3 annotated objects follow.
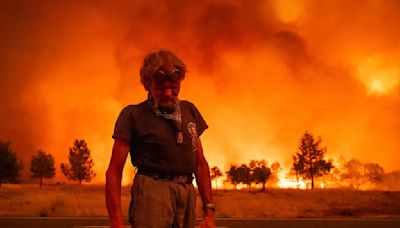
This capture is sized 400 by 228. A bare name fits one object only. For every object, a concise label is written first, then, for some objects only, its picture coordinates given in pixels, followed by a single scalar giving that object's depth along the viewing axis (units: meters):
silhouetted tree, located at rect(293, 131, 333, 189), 77.38
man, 3.39
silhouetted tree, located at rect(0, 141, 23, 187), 62.32
